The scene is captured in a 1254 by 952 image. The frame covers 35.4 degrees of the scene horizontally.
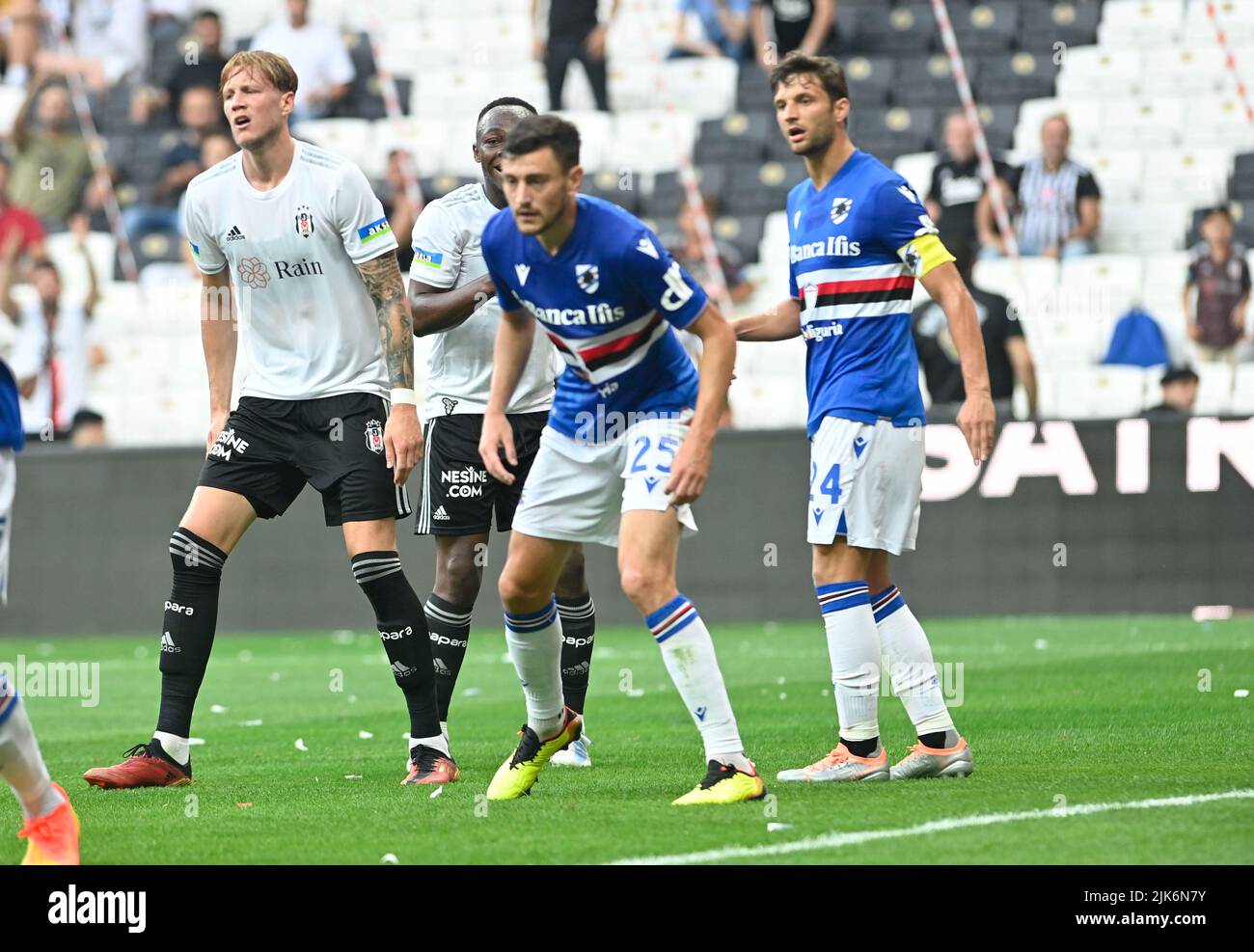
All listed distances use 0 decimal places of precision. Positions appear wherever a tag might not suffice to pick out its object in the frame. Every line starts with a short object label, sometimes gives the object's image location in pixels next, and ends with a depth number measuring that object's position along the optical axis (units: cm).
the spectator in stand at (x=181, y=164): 1916
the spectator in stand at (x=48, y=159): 1920
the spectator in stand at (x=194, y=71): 1948
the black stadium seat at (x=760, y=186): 1858
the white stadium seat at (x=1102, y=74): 1867
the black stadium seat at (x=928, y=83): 1870
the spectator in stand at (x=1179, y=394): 1395
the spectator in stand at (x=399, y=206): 1688
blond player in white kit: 718
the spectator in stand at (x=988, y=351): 1459
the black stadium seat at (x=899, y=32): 1920
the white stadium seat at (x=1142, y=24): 1878
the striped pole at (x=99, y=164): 1961
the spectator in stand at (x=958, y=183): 1612
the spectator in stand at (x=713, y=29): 1969
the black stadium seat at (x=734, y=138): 1905
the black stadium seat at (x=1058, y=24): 1898
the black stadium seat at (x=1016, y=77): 1866
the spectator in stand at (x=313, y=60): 1973
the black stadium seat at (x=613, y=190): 1848
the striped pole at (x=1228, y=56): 1770
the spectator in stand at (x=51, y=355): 1697
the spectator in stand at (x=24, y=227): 1866
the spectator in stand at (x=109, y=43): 2147
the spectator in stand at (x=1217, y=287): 1515
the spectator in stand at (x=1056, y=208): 1647
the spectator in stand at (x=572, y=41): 1917
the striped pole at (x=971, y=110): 1612
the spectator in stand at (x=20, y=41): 2112
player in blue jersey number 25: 601
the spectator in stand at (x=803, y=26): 1838
